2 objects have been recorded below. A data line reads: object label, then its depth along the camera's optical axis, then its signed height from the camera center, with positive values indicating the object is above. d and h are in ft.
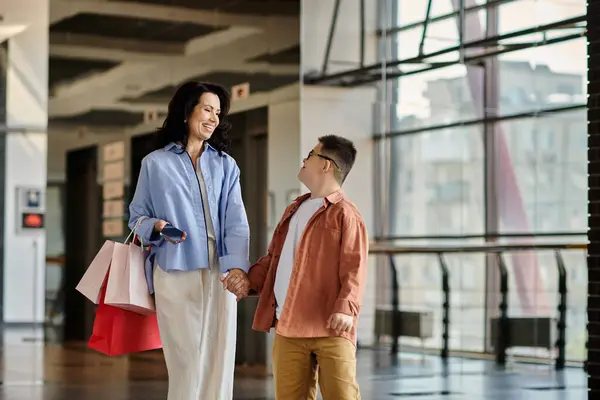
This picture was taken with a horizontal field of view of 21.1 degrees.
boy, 17.79 -0.40
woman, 18.66 +0.08
